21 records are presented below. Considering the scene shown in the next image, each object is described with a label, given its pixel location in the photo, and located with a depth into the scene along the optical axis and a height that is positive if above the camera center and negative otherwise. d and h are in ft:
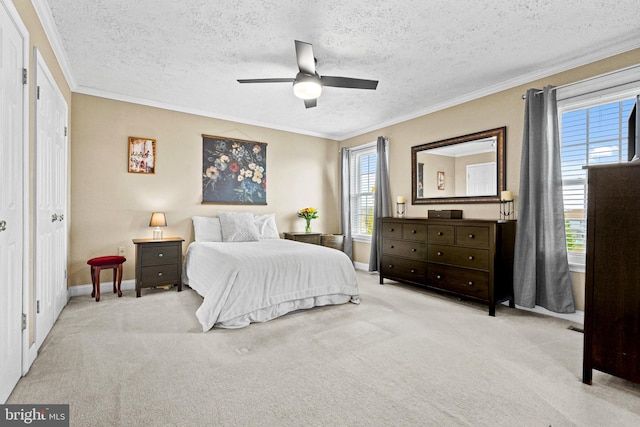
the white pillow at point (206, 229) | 15.17 -0.90
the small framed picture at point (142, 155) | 14.25 +2.60
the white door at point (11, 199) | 5.68 +0.21
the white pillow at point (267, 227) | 16.79 -0.86
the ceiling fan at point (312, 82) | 9.53 +4.09
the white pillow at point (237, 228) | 15.09 -0.83
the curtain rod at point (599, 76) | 9.21 +4.32
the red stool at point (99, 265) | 12.01 -2.16
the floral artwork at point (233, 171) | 16.21 +2.20
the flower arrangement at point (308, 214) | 18.88 -0.15
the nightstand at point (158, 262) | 12.85 -2.20
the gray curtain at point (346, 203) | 19.88 +0.56
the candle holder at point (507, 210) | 12.07 +0.11
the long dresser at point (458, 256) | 11.07 -1.73
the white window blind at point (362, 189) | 19.20 +1.47
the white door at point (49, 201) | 8.03 +0.27
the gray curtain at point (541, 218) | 10.46 -0.18
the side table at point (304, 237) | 17.71 -1.45
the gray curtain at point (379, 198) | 17.30 +0.78
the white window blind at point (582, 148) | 9.63 +2.11
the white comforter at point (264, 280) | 9.67 -2.41
